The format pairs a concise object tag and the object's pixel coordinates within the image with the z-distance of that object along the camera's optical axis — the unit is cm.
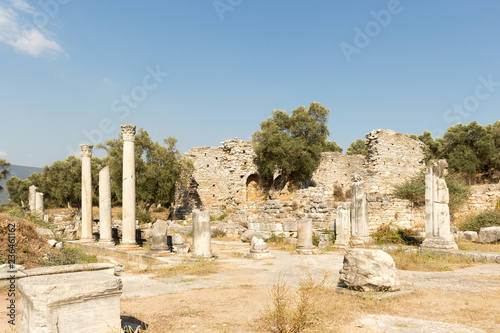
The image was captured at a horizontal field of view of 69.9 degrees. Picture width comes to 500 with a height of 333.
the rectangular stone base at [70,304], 327
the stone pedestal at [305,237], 1311
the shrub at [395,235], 1373
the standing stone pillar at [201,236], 1098
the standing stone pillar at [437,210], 1027
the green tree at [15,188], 4356
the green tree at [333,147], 4719
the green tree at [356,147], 4781
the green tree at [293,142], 2831
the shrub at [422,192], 1744
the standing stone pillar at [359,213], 1412
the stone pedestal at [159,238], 1176
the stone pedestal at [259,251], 1165
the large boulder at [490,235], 1287
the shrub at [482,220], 1481
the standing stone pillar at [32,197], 2359
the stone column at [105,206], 1488
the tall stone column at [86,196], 1641
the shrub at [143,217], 2741
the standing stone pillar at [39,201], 2453
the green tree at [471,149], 3053
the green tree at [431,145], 3540
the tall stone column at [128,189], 1329
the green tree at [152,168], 2762
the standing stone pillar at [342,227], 1407
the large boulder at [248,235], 1752
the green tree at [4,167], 3974
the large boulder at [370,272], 584
